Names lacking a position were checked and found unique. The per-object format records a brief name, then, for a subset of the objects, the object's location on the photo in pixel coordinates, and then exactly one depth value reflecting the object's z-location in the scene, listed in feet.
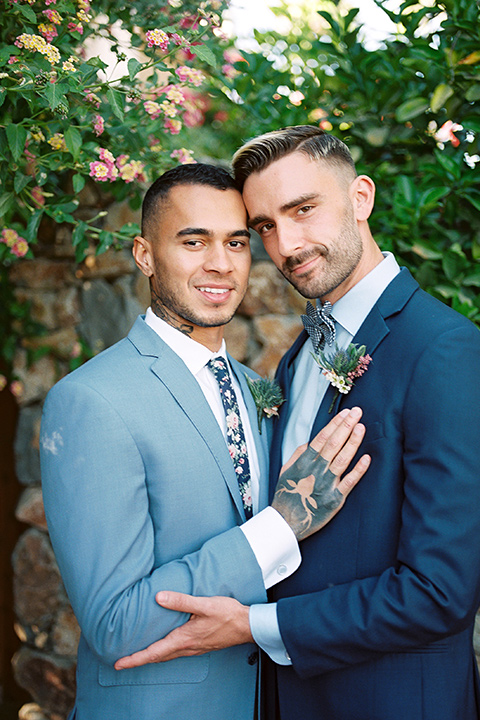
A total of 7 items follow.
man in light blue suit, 5.28
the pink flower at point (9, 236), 7.84
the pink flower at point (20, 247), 7.93
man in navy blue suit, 4.85
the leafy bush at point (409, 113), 7.43
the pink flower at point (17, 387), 11.19
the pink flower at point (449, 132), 7.90
